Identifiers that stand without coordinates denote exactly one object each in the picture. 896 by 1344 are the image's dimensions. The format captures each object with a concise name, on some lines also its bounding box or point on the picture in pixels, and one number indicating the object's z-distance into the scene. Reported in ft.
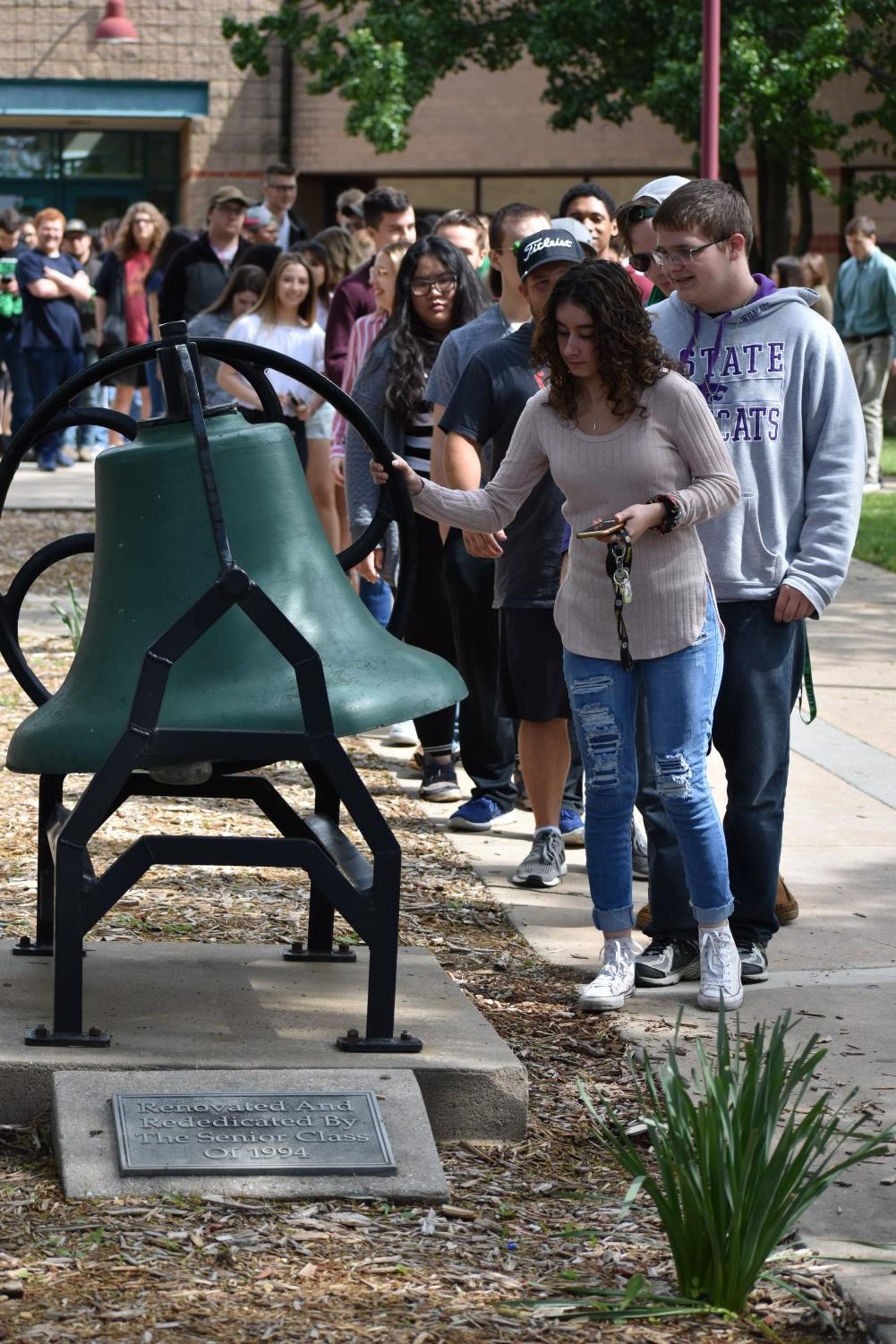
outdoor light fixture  132.21
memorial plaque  18.81
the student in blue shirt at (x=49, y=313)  90.46
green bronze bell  20.59
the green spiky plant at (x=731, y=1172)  16.27
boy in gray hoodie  24.87
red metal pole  58.85
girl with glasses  35.68
